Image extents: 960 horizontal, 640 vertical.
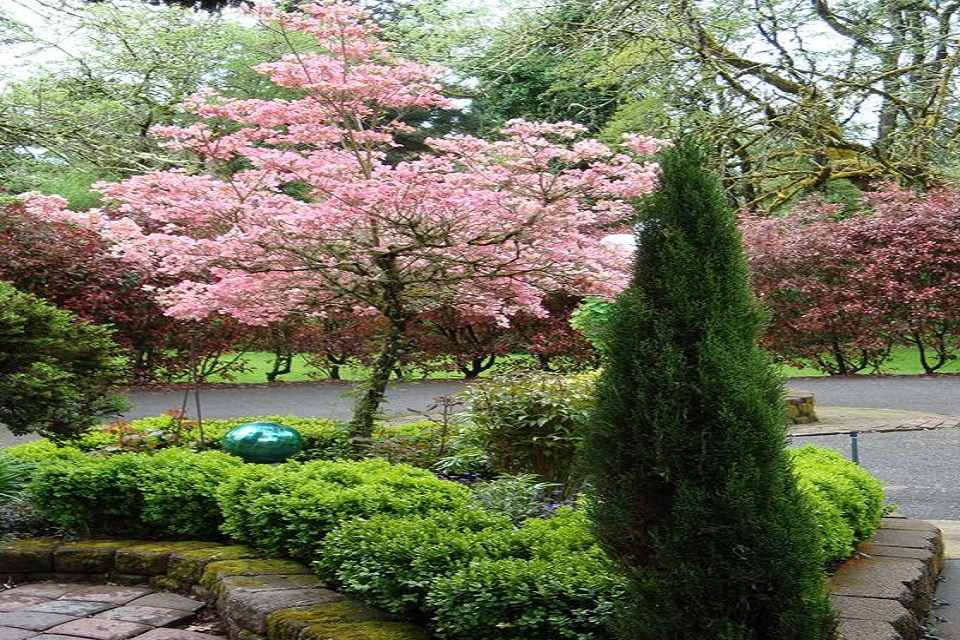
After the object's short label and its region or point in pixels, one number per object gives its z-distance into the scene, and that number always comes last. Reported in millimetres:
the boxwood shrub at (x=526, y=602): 2805
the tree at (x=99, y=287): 12219
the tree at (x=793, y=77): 12227
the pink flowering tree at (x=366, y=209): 5848
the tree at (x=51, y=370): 4680
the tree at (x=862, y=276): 13664
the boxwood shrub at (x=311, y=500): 3898
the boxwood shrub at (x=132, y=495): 4457
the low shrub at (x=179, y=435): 5918
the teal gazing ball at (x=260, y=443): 5613
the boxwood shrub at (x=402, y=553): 3180
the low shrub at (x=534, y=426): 5422
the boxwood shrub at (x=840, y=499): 3789
